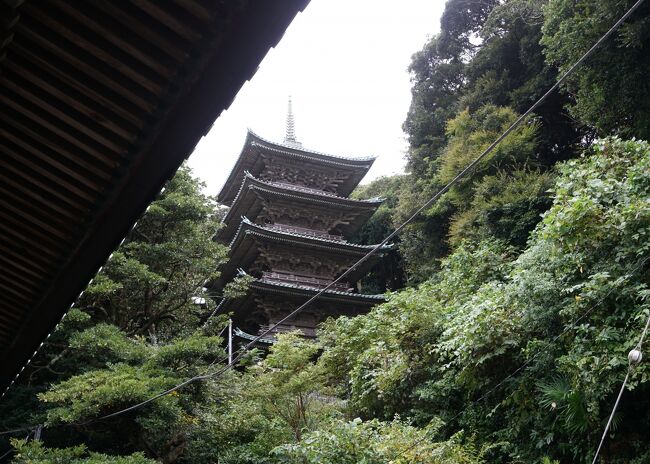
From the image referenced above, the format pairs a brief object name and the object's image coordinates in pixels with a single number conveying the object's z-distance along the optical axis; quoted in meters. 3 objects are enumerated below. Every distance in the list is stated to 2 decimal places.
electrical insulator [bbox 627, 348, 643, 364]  5.27
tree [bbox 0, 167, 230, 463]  8.78
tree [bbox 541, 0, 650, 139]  12.98
